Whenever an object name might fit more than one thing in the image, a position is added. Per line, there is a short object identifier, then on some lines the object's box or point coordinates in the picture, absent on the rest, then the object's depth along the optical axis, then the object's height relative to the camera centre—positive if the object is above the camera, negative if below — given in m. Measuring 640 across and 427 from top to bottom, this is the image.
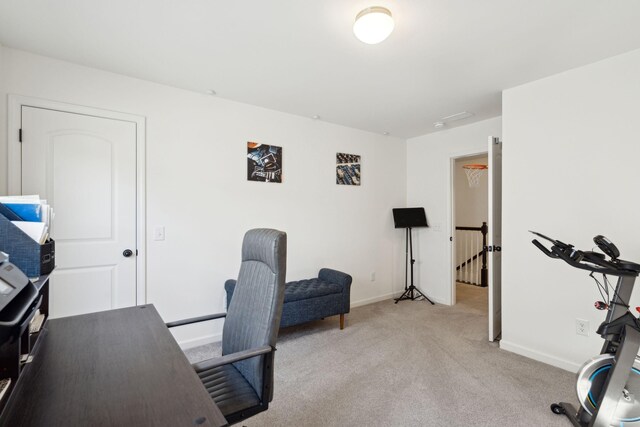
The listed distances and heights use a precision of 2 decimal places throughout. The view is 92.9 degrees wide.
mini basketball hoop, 5.21 +0.68
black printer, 0.66 -0.22
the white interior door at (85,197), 2.28 +0.13
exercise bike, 1.64 -0.83
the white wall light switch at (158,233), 2.73 -0.18
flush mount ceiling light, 1.68 +1.06
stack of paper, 1.27 +0.00
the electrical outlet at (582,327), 2.37 -0.90
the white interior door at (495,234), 2.93 -0.22
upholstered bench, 3.00 -0.88
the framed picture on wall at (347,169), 4.03 +0.60
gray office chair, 1.29 -0.58
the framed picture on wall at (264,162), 3.28 +0.56
